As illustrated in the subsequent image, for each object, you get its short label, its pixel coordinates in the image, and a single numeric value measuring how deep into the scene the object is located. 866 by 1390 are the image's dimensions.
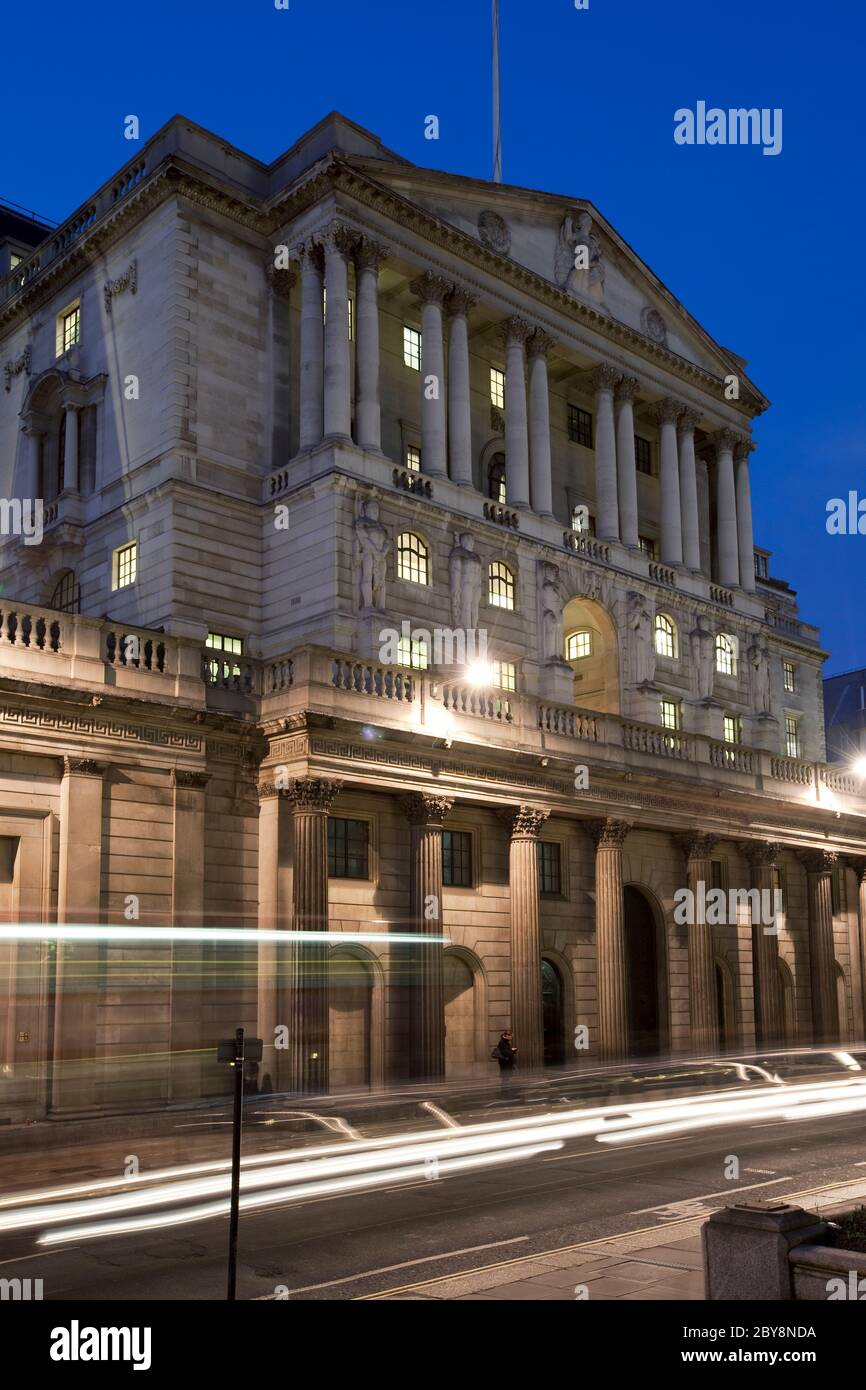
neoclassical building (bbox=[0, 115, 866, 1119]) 30.28
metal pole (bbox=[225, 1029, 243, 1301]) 11.72
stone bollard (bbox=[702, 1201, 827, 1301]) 10.24
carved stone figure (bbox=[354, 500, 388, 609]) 37.28
